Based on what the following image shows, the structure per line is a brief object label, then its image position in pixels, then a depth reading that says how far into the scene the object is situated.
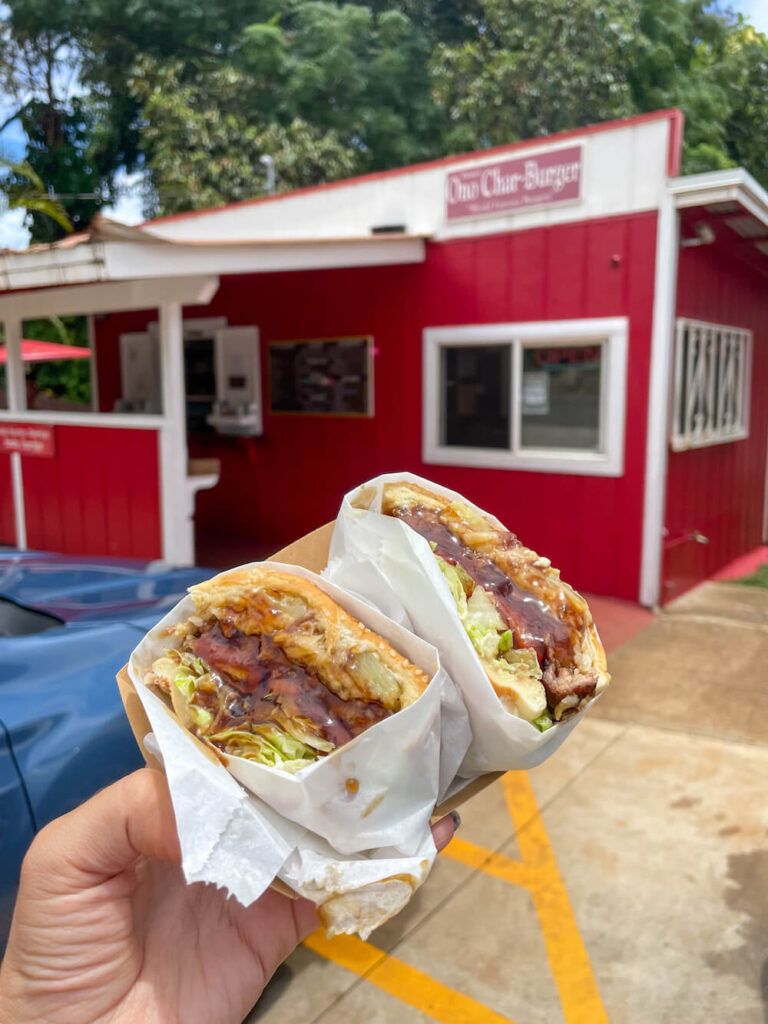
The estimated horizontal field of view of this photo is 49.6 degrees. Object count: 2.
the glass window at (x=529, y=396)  6.70
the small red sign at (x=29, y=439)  7.19
